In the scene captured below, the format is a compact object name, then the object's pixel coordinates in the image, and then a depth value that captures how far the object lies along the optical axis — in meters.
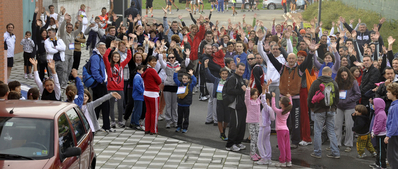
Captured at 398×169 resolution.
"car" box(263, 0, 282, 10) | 44.75
